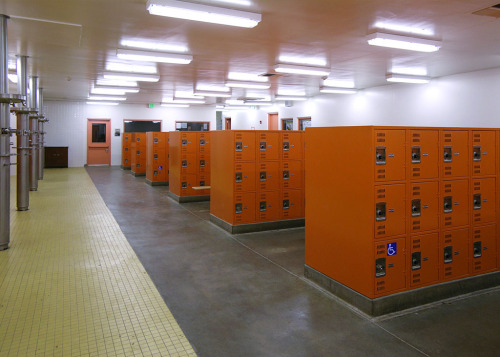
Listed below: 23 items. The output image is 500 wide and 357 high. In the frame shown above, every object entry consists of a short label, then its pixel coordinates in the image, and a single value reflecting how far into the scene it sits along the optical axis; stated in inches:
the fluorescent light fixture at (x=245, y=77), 429.8
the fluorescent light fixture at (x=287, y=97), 635.7
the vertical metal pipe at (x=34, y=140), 421.5
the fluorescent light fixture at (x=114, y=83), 463.8
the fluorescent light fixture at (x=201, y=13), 177.0
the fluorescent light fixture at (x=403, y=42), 239.1
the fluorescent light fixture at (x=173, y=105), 810.2
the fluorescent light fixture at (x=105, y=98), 649.5
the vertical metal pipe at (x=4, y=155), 212.2
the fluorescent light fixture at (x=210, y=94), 581.2
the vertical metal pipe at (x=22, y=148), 311.0
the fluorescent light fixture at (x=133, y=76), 399.1
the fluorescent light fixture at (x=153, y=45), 274.7
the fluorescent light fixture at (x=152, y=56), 287.1
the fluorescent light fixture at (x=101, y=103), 758.1
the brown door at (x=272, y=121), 815.1
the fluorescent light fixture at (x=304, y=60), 334.3
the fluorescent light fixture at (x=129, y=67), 360.5
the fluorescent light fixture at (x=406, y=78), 408.8
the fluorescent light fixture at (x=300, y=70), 353.4
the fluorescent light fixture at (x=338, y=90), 526.3
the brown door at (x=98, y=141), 779.4
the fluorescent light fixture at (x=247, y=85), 483.2
